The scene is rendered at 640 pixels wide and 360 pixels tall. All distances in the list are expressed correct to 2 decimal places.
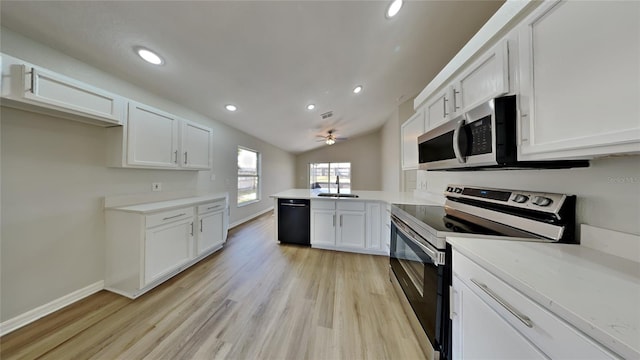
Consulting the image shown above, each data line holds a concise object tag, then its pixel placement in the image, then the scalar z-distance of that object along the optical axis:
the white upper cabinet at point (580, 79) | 0.60
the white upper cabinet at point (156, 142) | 1.95
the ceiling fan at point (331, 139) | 4.53
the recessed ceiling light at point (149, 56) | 1.72
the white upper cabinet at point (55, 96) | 1.29
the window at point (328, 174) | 7.82
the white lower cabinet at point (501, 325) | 0.50
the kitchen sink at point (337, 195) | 3.05
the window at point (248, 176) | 4.63
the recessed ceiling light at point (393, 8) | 1.58
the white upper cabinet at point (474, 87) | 1.03
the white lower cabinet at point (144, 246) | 1.88
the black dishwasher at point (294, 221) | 3.10
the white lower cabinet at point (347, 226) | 2.76
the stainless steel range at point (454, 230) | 0.97
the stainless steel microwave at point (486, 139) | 0.98
